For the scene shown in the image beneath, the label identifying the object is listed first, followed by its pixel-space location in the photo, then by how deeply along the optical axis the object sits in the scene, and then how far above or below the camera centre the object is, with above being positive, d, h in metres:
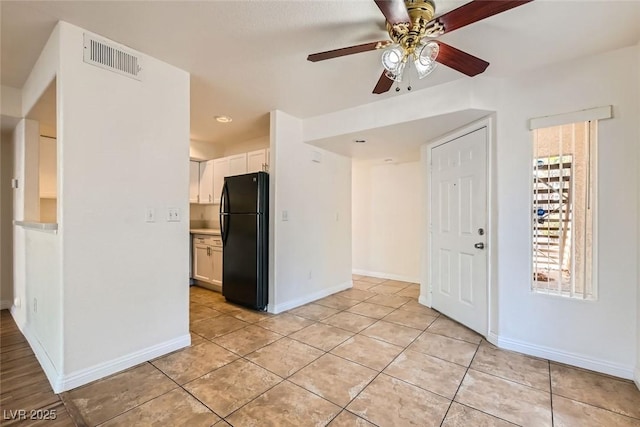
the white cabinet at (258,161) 4.00 +0.72
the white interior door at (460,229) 2.86 -0.19
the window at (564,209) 2.26 +0.03
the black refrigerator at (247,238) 3.45 -0.32
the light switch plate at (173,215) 2.42 -0.03
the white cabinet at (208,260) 4.27 -0.74
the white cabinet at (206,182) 4.87 +0.51
